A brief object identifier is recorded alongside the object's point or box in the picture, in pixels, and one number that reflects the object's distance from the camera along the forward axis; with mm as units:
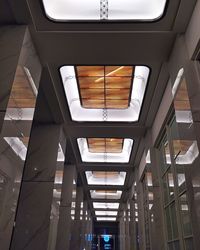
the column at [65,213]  3596
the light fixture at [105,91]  2410
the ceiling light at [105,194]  6513
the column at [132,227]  4873
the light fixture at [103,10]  1701
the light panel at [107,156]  4074
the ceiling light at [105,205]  7677
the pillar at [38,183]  2391
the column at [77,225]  4896
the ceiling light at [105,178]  5398
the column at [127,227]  6170
